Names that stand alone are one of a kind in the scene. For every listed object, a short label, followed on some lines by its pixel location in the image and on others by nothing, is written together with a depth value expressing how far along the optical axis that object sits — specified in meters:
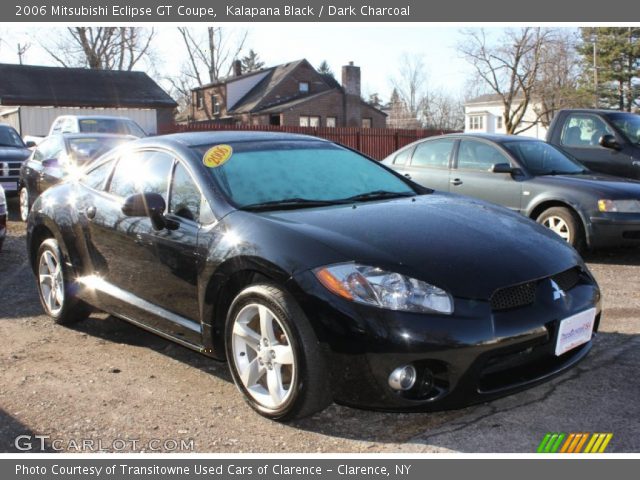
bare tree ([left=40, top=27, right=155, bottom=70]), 46.50
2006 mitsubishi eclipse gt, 2.99
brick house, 42.31
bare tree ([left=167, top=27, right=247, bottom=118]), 52.50
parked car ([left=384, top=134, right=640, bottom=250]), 7.20
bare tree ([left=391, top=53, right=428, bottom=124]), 68.94
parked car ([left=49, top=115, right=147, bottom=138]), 13.73
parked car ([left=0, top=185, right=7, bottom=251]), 7.71
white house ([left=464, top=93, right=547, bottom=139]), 63.28
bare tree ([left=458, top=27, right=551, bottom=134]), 37.25
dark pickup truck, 8.78
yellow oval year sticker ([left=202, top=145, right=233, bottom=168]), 4.01
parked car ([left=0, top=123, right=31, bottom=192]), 11.80
